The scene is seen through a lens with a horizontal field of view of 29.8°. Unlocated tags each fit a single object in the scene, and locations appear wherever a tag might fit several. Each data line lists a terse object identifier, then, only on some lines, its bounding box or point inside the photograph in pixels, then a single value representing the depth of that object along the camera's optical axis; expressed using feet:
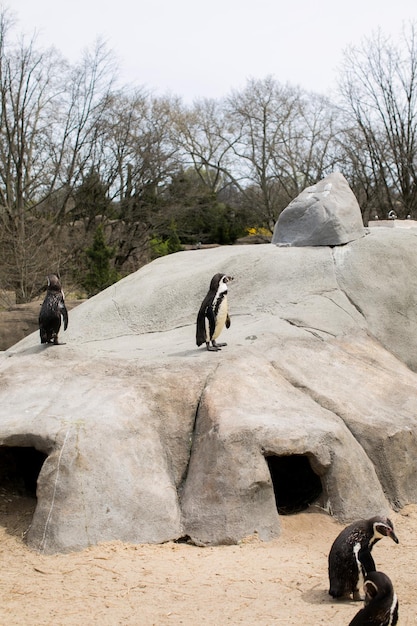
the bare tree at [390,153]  77.56
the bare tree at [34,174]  66.39
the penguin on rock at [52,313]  28.12
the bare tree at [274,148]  104.12
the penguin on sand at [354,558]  16.94
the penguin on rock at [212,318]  26.30
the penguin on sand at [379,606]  13.57
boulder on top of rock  34.35
